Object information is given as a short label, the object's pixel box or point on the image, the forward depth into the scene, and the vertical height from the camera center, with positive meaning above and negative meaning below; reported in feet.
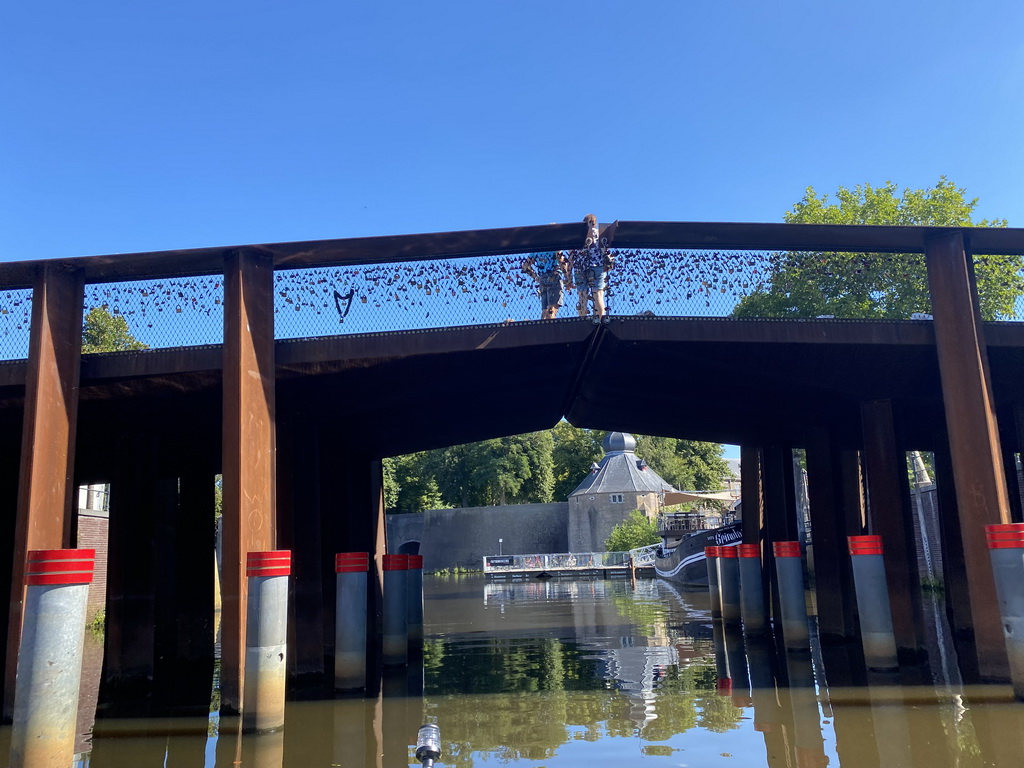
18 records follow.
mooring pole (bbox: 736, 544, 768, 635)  59.16 -2.74
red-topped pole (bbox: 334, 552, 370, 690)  41.11 -2.53
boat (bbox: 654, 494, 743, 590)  85.51 +1.36
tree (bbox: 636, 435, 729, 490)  228.84 +24.70
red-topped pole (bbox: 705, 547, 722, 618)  71.61 -2.71
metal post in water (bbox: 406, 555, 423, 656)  58.44 -2.69
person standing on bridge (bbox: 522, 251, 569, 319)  38.68 +12.37
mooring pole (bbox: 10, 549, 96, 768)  24.84 -2.41
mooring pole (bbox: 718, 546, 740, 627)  66.59 -2.71
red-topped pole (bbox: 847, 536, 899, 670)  40.24 -2.58
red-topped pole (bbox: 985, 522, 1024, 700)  31.99 -1.66
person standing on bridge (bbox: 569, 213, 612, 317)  38.11 +12.63
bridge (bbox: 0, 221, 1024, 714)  35.40 +8.27
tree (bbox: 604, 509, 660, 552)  166.87 +4.32
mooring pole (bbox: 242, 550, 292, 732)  31.76 -2.65
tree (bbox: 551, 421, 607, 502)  231.91 +27.52
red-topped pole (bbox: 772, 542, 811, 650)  50.39 -2.79
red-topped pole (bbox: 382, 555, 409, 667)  50.55 -2.94
